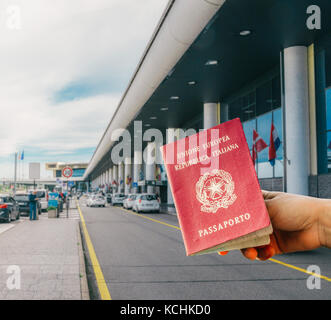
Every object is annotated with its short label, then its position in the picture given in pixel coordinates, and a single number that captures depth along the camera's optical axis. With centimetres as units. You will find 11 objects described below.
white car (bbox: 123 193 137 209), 3853
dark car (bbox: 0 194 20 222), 2208
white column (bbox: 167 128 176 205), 4121
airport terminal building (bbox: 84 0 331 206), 1459
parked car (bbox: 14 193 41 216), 2739
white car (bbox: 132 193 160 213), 3325
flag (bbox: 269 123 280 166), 1730
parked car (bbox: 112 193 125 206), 4941
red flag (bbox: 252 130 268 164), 1838
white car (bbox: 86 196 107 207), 4694
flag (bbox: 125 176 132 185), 6341
